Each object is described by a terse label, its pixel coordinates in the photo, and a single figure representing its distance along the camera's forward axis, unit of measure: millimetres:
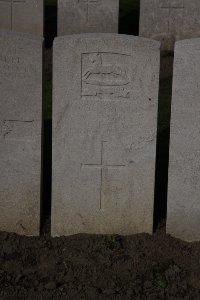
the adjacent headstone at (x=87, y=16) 10602
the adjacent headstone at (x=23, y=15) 10523
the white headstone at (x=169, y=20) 10758
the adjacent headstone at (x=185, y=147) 4812
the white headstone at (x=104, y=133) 4832
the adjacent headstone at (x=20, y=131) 4820
